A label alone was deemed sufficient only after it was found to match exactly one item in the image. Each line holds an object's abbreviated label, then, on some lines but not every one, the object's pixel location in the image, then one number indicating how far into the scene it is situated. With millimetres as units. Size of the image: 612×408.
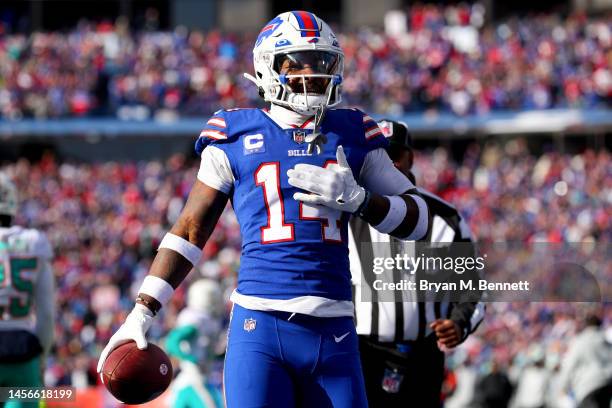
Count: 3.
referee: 10070
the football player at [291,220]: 7109
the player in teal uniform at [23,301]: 11000
